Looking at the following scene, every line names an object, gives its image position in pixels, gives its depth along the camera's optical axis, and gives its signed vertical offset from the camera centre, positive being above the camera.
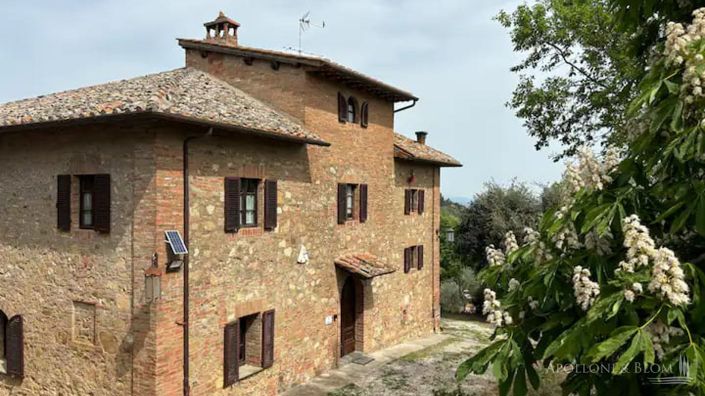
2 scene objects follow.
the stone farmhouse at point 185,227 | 8.02 -0.50
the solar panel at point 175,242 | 7.84 -0.67
